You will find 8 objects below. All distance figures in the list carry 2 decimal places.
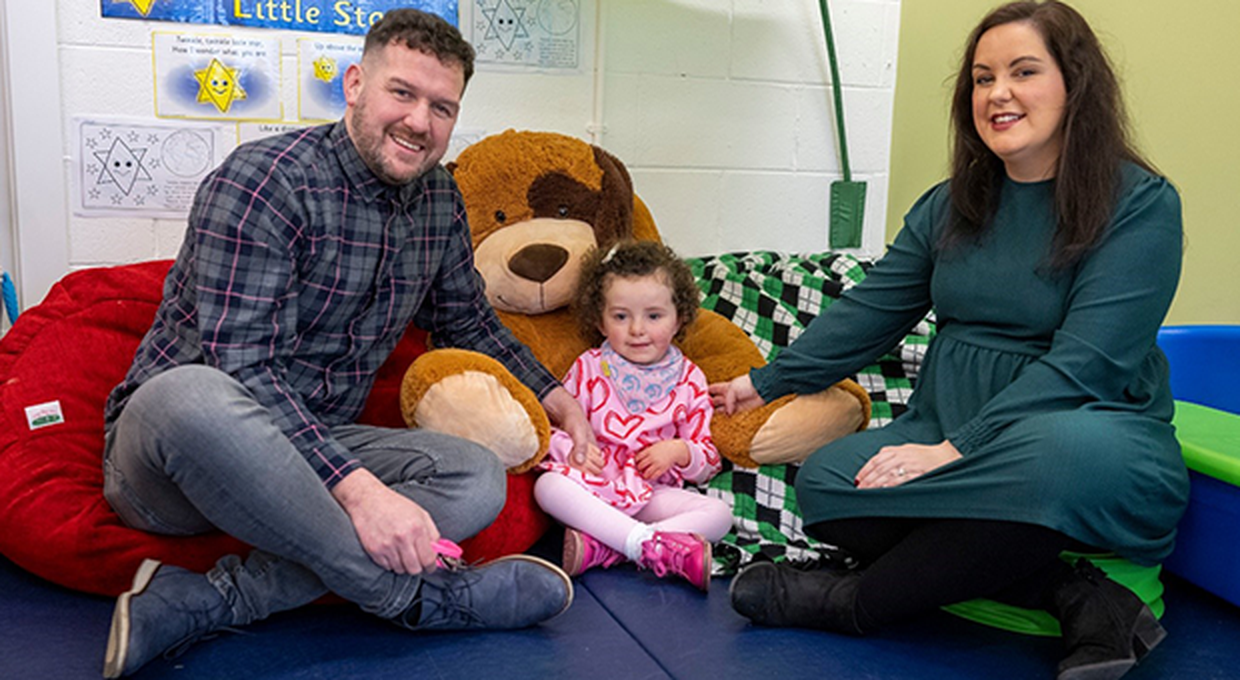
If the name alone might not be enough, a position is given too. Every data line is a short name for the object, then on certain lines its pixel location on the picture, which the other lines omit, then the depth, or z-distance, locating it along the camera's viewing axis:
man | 1.23
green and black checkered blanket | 1.74
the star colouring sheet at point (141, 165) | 1.98
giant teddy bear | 1.67
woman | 1.29
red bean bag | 1.42
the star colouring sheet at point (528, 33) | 2.19
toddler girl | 1.69
